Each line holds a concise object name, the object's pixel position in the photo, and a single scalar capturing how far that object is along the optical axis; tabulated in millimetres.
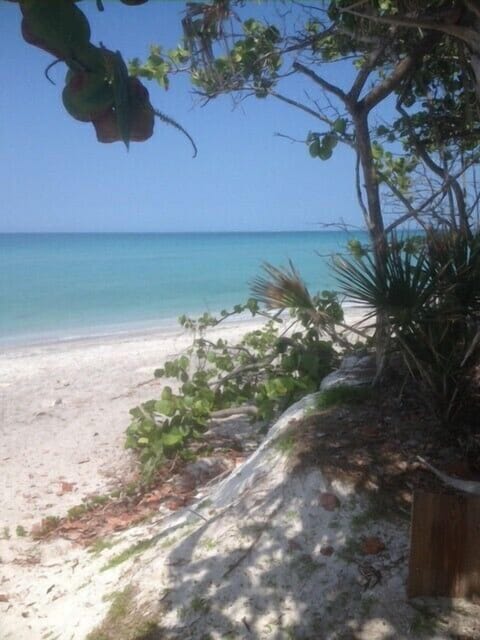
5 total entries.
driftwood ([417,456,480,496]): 2404
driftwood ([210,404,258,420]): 4916
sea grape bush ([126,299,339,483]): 4504
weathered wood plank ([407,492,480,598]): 2018
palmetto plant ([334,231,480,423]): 2904
